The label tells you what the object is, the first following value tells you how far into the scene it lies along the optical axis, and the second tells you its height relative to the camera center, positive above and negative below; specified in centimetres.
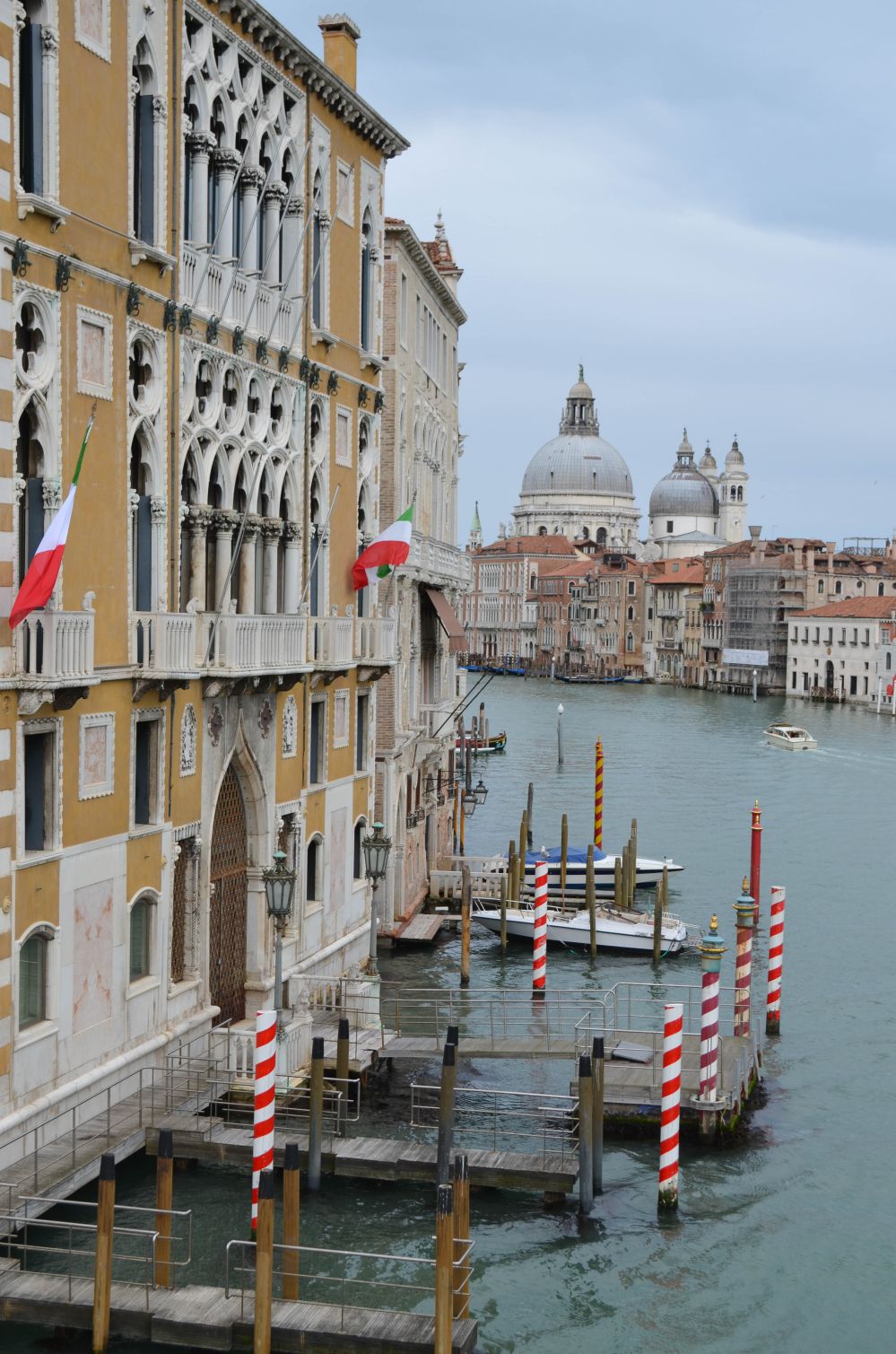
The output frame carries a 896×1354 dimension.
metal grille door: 1432 -221
